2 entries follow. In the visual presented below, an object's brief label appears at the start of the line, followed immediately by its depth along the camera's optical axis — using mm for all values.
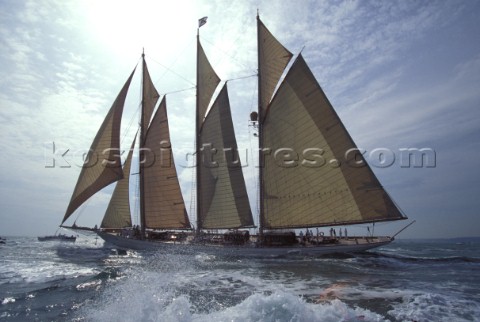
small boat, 89812
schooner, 29766
